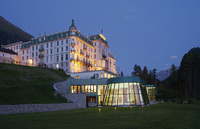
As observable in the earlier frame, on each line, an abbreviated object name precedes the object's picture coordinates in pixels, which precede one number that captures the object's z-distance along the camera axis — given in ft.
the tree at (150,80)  362.18
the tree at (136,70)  480.40
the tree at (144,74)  387.16
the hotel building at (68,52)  271.08
